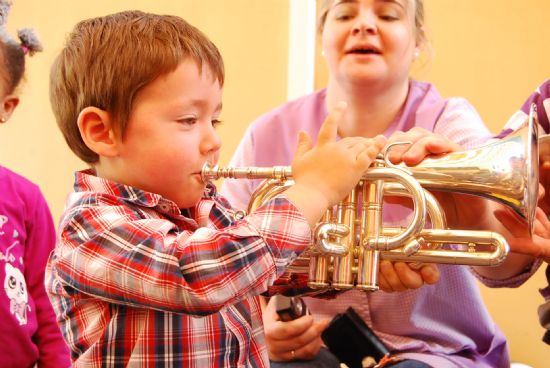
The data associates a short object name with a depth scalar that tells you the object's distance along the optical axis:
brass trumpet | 1.42
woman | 1.62
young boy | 1.34
